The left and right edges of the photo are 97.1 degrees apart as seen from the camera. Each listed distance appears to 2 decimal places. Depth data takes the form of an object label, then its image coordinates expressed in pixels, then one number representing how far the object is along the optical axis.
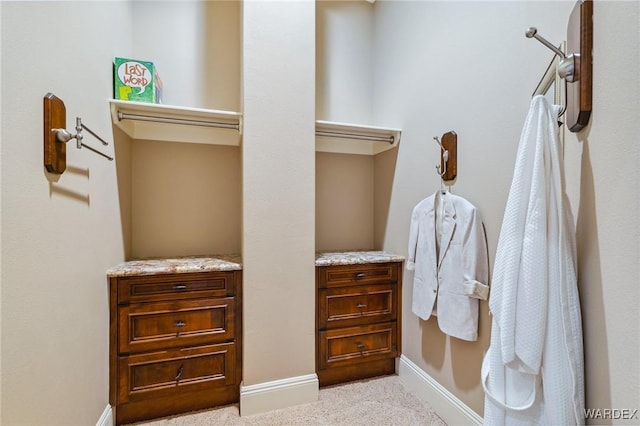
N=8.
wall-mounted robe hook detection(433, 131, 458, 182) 1.65
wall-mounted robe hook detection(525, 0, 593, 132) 0.80
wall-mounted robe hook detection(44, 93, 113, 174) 1.00
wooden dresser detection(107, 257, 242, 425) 1.61
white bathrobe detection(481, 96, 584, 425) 0.81
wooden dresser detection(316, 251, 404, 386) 1.97
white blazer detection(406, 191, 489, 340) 1.47
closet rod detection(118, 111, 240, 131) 1.72
